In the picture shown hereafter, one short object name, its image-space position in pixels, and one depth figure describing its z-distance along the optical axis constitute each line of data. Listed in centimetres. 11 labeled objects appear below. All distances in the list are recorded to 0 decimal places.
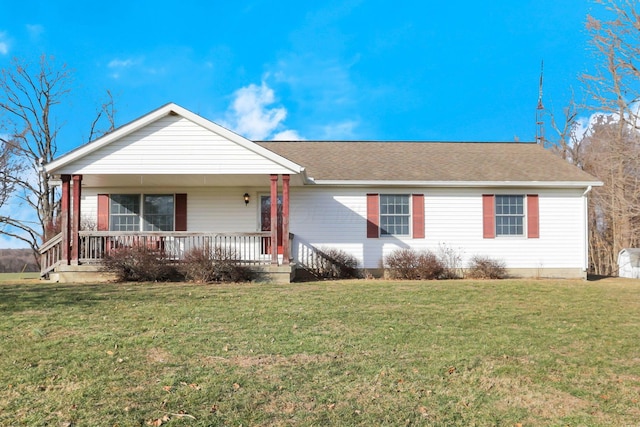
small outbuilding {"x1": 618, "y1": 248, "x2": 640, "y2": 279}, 1852
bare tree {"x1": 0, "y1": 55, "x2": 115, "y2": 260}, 2723
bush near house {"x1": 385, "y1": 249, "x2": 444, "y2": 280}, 1469
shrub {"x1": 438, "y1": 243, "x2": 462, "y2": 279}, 1546
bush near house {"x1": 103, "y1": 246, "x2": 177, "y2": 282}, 1255
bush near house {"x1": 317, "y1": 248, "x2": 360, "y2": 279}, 1507
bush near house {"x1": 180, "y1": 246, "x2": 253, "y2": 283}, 1241
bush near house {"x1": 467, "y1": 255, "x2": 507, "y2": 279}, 1522
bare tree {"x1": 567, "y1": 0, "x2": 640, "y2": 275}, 1522
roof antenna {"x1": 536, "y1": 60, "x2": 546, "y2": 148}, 2838
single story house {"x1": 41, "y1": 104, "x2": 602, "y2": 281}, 1545
